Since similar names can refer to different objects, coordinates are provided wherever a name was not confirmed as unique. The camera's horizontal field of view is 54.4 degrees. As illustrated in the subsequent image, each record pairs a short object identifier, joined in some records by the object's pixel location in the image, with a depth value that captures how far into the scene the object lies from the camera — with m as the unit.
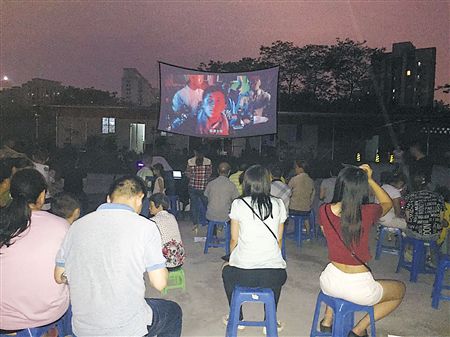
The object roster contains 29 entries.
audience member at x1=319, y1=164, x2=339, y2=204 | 6.09
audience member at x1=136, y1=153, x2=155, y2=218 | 6.83
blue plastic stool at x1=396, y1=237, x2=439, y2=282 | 4.61
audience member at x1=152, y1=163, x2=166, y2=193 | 6.38
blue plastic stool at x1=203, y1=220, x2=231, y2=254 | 5.40
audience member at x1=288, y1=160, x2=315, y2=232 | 6.04
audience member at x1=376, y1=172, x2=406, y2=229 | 5.17
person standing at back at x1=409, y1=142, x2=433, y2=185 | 6.54
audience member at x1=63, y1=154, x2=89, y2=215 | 6.01
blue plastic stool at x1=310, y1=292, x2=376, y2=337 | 2.81
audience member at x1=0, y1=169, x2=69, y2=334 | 2.36
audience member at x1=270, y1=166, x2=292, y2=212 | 5.43
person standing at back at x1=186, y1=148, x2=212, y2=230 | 6.86
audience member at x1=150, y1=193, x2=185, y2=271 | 3.78
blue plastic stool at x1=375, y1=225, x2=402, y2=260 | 5.36
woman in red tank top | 2.79
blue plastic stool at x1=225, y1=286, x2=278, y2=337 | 2.91
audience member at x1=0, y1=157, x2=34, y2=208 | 4.11
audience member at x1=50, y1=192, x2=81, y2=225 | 3.10
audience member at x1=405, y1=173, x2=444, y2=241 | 4.42
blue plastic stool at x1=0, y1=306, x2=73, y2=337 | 2.42
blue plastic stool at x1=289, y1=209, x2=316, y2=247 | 6.10
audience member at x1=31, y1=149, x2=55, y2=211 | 5.24
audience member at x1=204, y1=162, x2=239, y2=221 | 5.45
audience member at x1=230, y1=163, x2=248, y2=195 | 6.16
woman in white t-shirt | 3.05
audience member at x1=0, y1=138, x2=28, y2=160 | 5.40
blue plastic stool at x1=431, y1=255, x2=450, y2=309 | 3.85
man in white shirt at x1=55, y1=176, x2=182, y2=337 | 2.08
